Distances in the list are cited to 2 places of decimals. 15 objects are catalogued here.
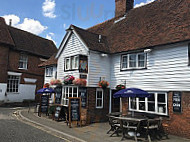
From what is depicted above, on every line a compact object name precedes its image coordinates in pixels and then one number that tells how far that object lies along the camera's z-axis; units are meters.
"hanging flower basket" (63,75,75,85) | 12.63
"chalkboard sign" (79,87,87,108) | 12.03
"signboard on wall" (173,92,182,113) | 9.04
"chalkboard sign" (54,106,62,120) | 12.44
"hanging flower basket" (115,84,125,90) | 11.92
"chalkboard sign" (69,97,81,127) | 10.81
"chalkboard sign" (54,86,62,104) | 13.97
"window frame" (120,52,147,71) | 11.20
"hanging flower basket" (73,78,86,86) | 11.80
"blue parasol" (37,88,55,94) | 14.14
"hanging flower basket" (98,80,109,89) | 12.32
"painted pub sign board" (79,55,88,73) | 12.15
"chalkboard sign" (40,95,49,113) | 14.48
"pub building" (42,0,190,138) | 9.37
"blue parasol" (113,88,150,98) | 8.72
